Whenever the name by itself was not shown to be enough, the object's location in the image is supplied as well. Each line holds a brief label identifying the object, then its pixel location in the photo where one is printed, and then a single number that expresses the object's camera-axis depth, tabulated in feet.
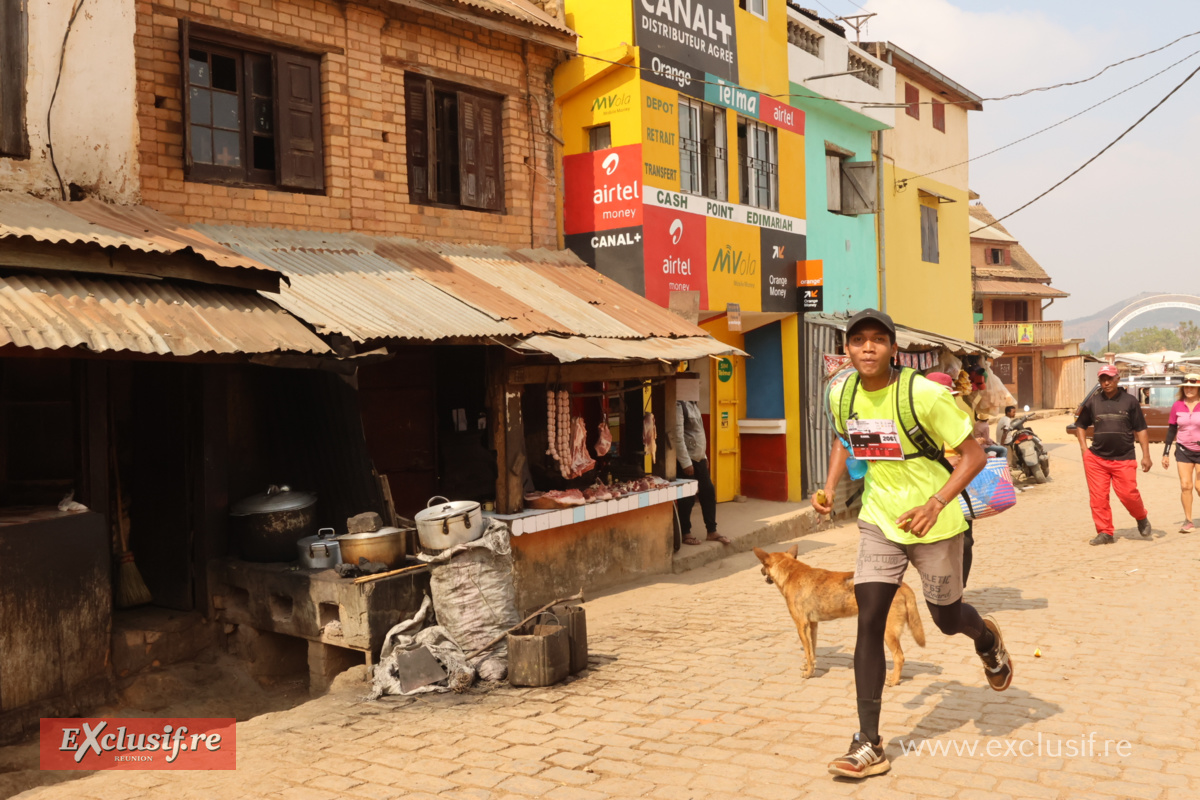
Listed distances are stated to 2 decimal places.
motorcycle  59.67
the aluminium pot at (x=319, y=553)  23.11
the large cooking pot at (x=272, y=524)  24.00
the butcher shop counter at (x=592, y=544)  28.81
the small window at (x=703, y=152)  41.24
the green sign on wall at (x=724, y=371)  49.73
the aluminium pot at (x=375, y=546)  22.77
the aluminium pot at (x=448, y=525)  22.00
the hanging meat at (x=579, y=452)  31.99
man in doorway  37.52
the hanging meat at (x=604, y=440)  33.43
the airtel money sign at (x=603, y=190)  37.58
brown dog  19.65
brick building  27.66
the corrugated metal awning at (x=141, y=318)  17.66
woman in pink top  38.17
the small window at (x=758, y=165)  45.70
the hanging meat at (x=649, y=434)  34.96
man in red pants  35.73
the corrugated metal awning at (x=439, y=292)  24.35
